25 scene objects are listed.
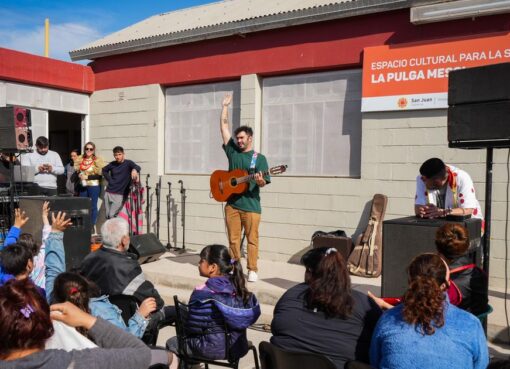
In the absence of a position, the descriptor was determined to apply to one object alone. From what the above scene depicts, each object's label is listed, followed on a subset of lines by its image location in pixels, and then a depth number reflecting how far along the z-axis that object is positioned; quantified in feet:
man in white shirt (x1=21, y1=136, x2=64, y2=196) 25.12
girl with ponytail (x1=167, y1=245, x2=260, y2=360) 9.86
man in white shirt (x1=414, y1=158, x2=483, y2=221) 12.49
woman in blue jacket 6.80
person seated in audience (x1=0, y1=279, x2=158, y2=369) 5.29
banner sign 18.69
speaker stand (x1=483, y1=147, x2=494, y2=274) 11.98
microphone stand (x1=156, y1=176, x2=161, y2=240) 26.94
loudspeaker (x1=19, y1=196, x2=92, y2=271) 17.12
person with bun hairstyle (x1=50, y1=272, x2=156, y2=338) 7.96
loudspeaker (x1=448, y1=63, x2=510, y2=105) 11.87
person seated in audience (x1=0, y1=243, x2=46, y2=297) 10.07
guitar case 20.04
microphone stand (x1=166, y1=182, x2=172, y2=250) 26.61
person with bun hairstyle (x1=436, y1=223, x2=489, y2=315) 9.37
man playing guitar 18.57
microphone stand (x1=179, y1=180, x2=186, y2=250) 26.20
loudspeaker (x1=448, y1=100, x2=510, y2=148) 11.93
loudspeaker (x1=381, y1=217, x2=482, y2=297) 10.90
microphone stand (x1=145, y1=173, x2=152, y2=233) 27.37
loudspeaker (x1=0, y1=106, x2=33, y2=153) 19.97
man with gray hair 10.51
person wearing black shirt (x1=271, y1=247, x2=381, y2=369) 7.88
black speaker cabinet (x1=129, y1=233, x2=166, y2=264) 21.79
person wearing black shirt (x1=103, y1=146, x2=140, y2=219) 27.14
